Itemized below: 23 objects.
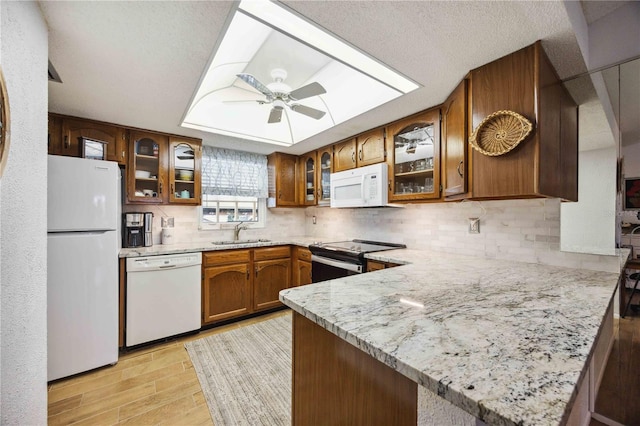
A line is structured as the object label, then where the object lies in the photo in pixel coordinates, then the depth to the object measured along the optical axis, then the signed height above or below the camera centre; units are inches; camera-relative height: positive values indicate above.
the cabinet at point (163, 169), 105.7 +18.7
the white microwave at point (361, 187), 101.9 +10.7
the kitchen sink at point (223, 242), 125.1 -14.8
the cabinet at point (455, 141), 69.6 +20.2
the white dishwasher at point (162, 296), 92.7 -31.3
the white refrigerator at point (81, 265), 74.9 -15.6
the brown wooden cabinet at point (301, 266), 123.3 -26.0
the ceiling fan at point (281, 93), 70.2 +34.0
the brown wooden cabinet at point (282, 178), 143.9 +19.0
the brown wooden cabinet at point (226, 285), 109.4 -31.5
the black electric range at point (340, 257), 96.0 -17.6
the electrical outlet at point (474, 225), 86.7 -4.1
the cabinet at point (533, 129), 54.4 +19.1
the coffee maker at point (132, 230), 105.0 -7.0
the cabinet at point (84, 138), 89.8 +27.1
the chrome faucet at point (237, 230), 138.6 -9.3
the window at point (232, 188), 133.1 +13.2
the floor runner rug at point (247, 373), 64.2 -49.0
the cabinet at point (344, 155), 116.9 +26.5
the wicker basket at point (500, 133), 55.2 +17.9
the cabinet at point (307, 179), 141.2 +18.9
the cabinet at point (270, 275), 123.0 -30.3
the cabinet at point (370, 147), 105.1 +27.3
